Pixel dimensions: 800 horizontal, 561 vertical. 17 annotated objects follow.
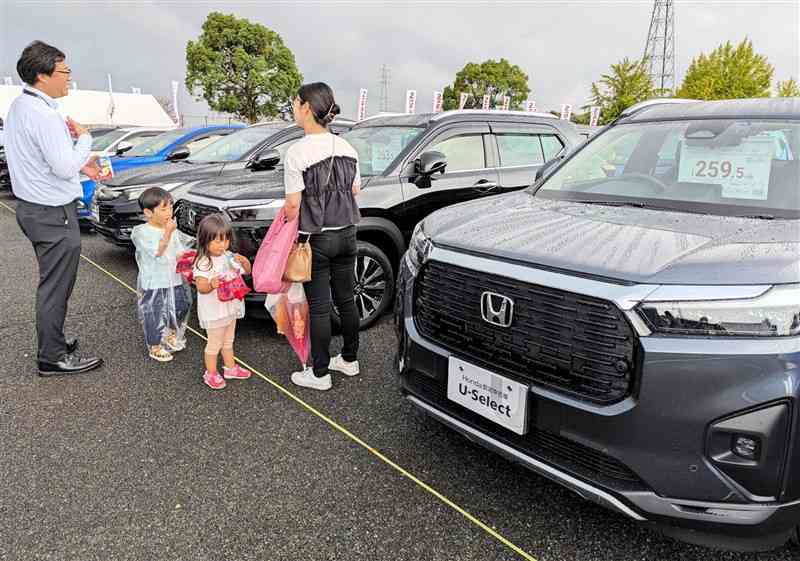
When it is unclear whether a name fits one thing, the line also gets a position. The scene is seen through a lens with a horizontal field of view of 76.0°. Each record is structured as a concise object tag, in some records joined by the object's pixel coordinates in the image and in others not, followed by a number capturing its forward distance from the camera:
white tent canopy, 45.03
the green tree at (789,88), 31.81
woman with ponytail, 2.83
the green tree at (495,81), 64.62
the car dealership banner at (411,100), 27.96
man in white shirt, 2.98
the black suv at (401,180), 3.84
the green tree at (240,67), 35.69
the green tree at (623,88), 31.17
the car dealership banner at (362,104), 28.45
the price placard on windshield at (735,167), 2.30
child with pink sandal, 3.06
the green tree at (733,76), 30.45
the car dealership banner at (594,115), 31.67
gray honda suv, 1.50
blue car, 7.32
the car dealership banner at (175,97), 32.05
